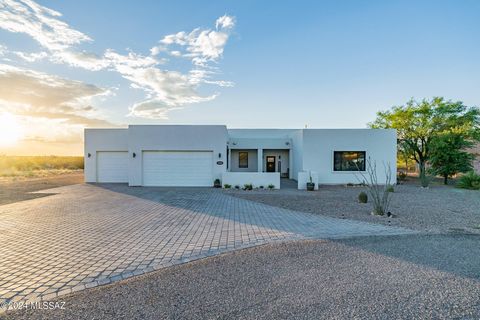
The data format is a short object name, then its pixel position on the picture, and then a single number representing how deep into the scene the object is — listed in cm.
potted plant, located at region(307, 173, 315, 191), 1414
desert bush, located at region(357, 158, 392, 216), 775
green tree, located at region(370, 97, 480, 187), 1964
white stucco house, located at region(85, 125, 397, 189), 1546
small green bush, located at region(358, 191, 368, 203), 991
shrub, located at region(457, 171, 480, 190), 1494
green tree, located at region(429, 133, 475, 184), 1745
